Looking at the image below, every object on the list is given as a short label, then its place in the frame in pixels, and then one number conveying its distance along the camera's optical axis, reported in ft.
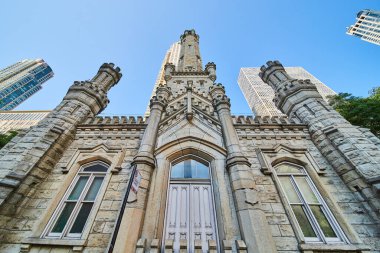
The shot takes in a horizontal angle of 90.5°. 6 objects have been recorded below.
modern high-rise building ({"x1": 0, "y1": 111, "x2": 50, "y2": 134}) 153.58
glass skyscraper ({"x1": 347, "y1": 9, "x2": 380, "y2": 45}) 268.41
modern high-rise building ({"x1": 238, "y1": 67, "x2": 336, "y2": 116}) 175.11
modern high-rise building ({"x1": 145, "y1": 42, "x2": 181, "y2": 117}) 154.86
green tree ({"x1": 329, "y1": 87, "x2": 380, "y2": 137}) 42.27
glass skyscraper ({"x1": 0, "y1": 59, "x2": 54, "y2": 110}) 243.60
